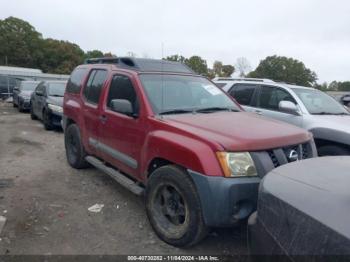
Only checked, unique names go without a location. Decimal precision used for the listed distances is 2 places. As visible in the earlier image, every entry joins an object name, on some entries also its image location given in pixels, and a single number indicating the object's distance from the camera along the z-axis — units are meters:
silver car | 5.20
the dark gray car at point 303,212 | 1.56
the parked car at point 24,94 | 15.98
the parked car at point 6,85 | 23.95
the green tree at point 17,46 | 58.75
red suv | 3.00
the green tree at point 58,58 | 59.19
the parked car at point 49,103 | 10.21
